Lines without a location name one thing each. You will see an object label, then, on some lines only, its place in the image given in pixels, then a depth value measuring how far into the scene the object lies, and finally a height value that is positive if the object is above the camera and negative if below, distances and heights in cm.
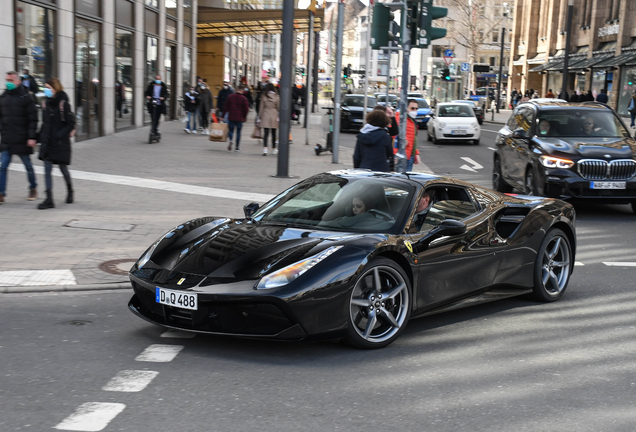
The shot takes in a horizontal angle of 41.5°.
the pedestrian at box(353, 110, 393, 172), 1101 -82
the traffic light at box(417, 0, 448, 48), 1286 +90
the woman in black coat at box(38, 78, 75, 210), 1133 -85
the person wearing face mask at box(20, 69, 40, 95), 1725 -34
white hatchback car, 2967 -147
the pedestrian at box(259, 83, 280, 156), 2112 -85
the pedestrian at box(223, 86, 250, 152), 2188 -91
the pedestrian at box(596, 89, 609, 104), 3834 -38
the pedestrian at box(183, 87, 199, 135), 2742 -111
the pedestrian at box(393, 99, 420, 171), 1473 -105
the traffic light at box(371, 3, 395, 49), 1358 +87
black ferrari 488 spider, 522 -124
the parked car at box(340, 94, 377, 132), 3516 -141
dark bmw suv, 1252 -100
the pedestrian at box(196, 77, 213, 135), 2762 -101
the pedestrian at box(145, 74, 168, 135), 2295 -80
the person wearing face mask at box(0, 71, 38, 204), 1147 -76
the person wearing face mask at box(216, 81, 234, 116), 2862 -76
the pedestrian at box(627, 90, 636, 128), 3834 -79
